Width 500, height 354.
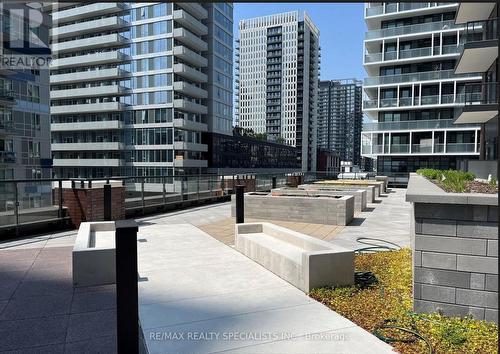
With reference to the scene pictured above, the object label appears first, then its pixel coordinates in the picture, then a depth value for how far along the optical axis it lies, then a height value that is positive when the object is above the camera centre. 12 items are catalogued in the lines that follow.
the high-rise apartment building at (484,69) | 17.00 +4.99
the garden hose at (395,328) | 4.21 -1.91
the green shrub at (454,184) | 5.49 -0.31
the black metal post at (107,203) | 10.95 -1.11
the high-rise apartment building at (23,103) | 45.12 +7.87
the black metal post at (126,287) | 3.43 -1.10
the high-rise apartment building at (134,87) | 63.19 +13.35
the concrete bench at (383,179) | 32.74 -1.32
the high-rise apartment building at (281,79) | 166.25 +39.54
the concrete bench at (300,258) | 5.84 -1.56
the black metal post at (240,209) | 10.14 -1.18
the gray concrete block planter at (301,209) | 12.85 -1.57
